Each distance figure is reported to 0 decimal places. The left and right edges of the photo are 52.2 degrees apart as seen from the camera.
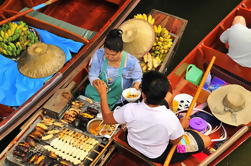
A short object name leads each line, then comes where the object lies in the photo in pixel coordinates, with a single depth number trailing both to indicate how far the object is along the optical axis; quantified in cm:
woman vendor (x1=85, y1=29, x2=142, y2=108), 335
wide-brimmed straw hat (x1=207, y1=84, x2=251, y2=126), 354
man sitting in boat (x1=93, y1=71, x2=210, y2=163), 221
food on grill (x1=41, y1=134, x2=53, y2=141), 320
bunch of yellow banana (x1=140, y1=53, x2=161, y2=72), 423
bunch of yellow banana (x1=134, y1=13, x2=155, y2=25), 464
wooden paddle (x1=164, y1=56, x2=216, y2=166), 281
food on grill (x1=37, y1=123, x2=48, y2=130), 331
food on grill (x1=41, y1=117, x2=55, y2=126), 336
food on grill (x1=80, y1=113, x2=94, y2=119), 343
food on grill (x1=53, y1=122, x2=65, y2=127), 335
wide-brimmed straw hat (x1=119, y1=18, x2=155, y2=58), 410
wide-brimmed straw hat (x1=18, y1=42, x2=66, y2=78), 392
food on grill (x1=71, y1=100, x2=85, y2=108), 354
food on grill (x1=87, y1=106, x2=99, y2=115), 348
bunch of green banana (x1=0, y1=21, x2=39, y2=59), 420
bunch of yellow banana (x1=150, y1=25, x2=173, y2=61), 443
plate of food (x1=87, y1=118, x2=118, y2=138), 330
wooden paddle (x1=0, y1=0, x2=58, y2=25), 421
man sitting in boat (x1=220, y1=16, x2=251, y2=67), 377
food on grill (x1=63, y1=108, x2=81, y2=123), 341
